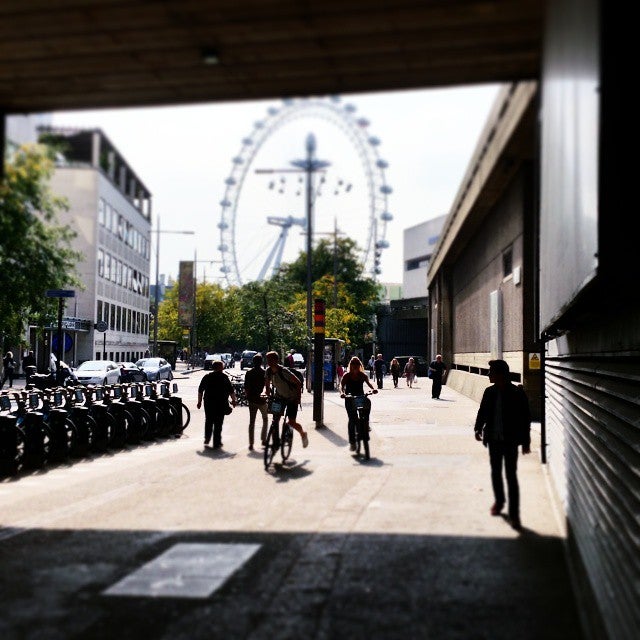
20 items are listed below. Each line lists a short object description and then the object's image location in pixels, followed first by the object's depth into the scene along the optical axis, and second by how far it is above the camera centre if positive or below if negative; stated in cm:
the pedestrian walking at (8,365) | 3324 -51
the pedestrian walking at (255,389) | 1658 -63
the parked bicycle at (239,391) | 2972 -123
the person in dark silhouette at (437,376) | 3234 -66
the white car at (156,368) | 4888 -78
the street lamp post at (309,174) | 3804 +798
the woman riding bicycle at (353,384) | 1516 -46
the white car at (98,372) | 3794 -84
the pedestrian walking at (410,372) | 4488 -72
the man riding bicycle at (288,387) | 1432 -50
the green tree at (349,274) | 9100 +877
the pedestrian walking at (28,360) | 3469 -30
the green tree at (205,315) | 9244 +415
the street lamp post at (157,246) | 5382 +725
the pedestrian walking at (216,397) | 1688 -79
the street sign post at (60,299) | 1822 +119
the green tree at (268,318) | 4781 +203
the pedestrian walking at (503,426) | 942 -71
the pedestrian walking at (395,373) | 4367 -76
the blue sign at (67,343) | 2523 +28
